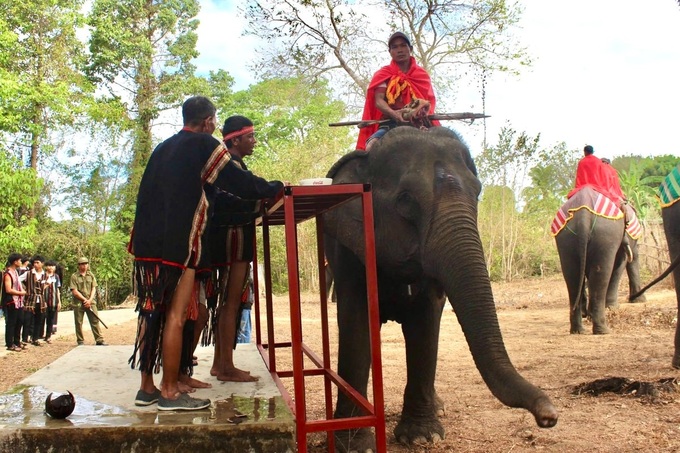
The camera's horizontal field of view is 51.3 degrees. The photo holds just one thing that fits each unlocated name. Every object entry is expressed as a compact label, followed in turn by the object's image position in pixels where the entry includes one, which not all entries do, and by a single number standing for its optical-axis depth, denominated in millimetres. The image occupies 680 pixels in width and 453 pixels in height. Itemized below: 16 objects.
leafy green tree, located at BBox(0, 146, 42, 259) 16406
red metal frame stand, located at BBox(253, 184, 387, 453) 3611
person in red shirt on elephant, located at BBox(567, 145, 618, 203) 11602
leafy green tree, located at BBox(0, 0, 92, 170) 21062
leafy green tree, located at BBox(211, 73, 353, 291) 27312
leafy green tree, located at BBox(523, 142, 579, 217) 30953
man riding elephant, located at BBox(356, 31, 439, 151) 5949
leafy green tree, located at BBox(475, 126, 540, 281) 25922
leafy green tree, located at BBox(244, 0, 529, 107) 20688
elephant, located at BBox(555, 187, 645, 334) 11062
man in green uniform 12906
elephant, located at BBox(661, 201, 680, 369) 7336
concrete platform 3420
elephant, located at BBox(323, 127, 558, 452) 3912
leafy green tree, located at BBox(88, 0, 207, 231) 30953
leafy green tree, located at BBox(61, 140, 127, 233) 30516
